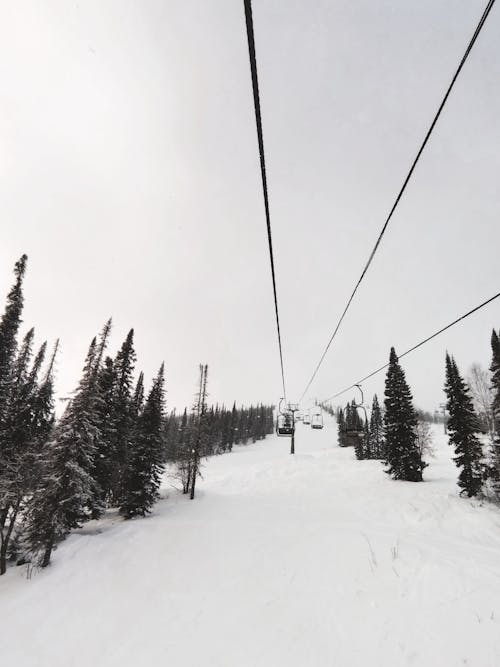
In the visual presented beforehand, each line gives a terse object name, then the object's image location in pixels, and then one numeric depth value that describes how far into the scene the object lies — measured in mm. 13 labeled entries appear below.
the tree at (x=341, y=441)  83988
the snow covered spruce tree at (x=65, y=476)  16797
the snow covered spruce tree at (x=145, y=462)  24406
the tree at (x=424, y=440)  50438
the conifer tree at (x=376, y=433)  67994
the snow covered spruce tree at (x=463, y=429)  23844
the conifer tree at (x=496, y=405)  22469
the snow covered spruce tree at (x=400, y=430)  30828
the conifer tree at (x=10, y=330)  23075
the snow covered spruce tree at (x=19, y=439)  17781
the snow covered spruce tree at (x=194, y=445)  29697
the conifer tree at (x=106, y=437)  24191
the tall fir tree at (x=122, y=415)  26016
